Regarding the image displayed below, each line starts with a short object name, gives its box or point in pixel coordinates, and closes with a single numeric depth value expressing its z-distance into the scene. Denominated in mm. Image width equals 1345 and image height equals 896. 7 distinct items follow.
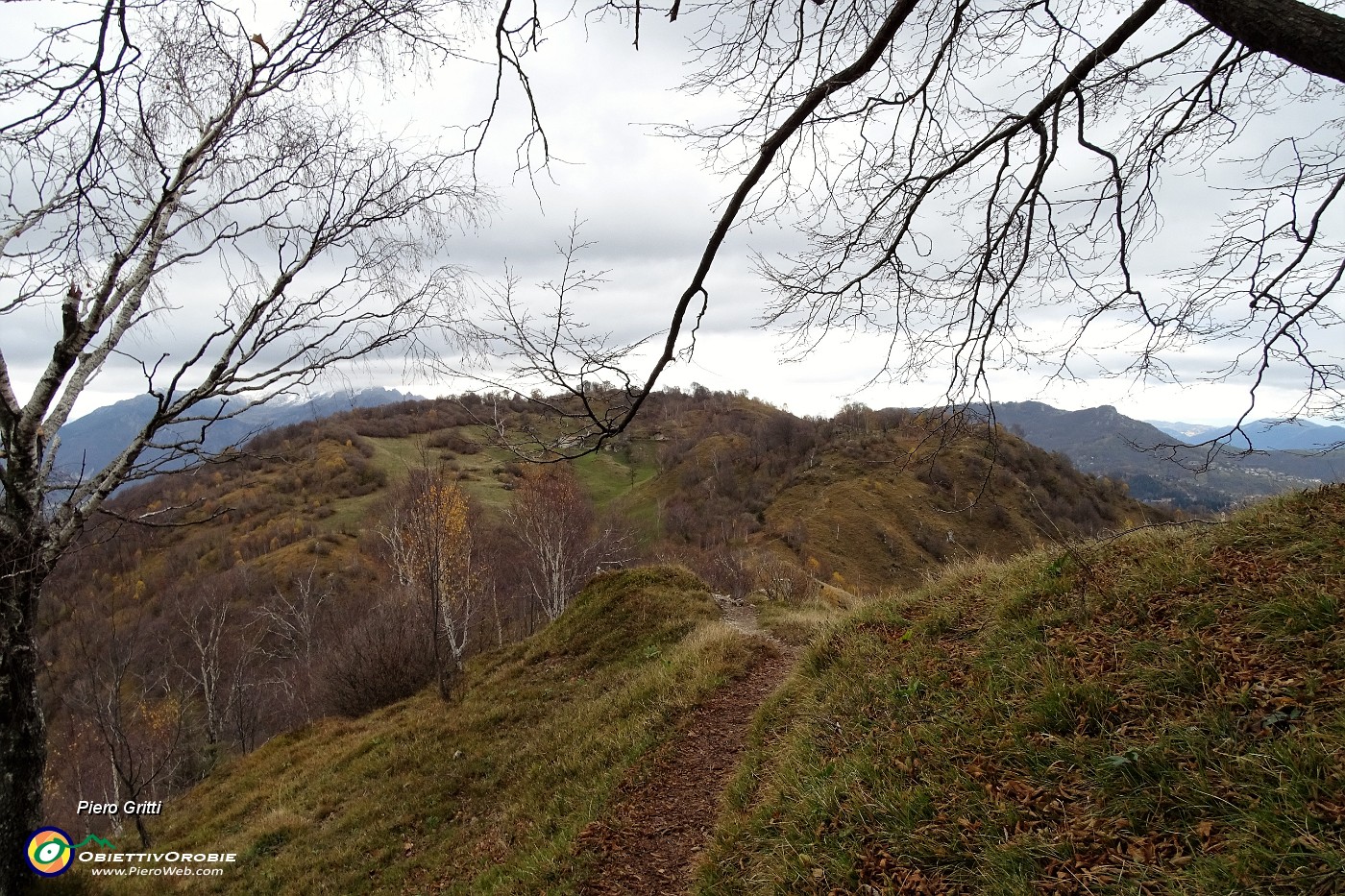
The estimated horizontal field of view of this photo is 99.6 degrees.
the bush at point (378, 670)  17000
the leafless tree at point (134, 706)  11812
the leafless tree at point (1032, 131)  2686
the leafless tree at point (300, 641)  27953
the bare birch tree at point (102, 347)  3650
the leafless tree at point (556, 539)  26875
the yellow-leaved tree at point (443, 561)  13461
